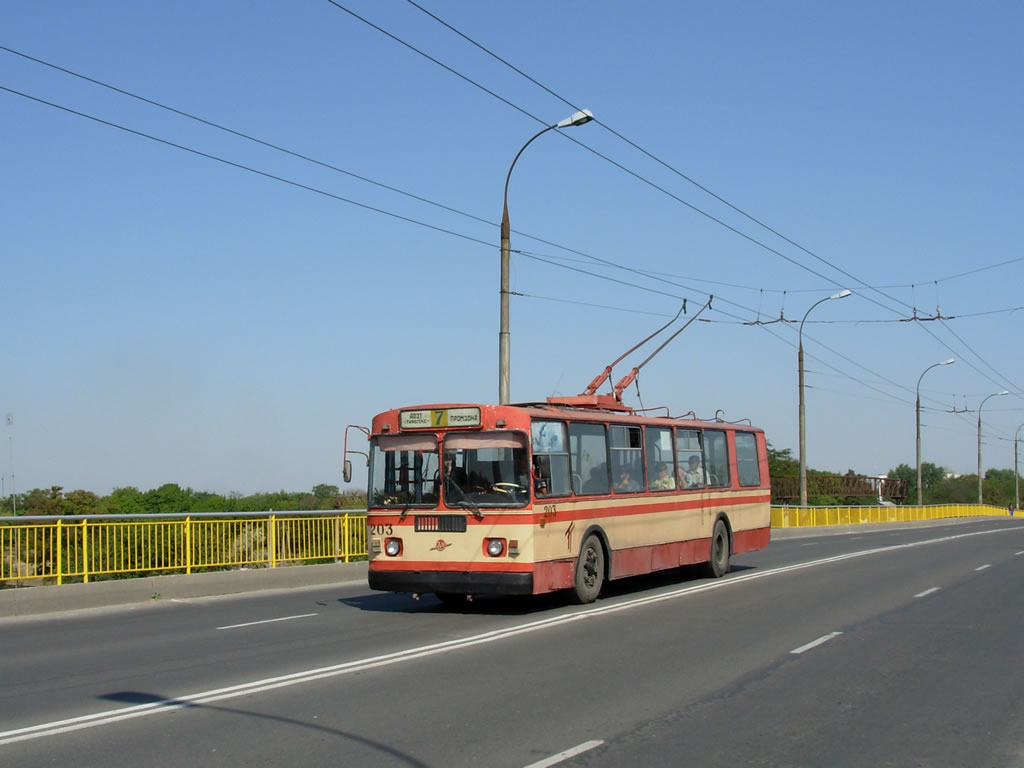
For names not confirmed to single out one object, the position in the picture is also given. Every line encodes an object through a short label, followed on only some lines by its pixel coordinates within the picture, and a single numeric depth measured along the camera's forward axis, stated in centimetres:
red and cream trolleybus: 1442
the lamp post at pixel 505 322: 2105
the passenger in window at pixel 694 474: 1953
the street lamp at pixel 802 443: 3978
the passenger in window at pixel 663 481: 1822
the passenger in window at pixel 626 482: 1694
